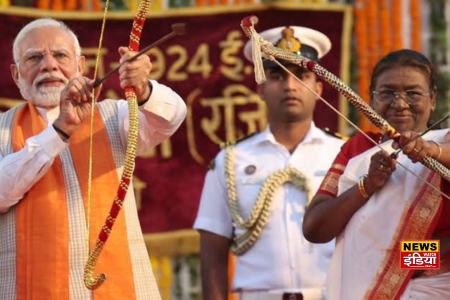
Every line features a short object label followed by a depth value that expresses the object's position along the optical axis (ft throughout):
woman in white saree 27.73
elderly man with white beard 29.07
